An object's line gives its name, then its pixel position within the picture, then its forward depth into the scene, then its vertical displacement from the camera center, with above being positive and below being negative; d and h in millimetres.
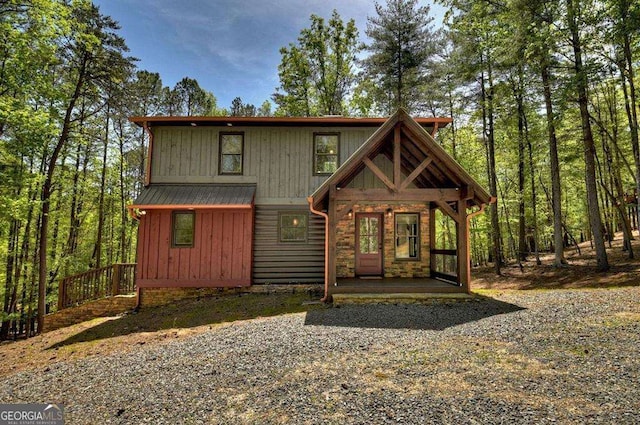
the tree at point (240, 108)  26531 +11190
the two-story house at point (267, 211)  9867 +971
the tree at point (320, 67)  19828 +10994
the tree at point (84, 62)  11125 +6565
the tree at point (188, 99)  21953 +10070
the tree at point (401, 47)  17469 +10780
